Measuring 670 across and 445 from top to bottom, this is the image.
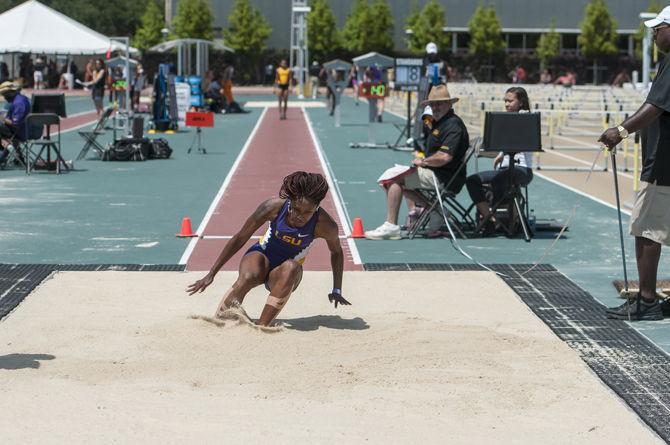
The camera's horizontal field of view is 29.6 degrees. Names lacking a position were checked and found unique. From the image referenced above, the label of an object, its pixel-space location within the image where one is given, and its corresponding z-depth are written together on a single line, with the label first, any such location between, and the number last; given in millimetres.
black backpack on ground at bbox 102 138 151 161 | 22766
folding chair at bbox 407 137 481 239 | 12766
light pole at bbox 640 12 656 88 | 26400
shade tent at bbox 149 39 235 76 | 38519
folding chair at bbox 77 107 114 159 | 22875
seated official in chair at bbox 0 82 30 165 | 19891
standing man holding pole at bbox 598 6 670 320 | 8430
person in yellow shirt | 37469
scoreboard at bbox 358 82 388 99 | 25938
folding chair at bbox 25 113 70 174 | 19531
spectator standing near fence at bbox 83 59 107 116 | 36219
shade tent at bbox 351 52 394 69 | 27453
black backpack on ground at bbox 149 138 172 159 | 23234
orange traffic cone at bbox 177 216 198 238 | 12844
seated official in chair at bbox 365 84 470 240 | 12672
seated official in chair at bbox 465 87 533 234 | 12914
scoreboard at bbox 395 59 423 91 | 24516
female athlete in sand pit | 7973
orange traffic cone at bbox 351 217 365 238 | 12916
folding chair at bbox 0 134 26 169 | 20355
